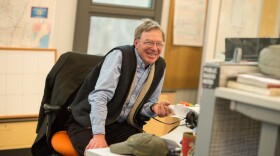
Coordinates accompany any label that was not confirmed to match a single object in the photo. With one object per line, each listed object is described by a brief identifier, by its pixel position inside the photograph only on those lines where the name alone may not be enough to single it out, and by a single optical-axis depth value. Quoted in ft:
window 13.94
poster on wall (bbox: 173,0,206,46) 15.79
